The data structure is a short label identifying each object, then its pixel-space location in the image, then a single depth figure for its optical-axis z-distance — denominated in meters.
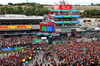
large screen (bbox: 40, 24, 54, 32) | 38.56
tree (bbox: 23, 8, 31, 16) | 92.00
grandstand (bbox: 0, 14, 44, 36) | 38.35
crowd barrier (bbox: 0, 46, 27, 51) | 27.49
